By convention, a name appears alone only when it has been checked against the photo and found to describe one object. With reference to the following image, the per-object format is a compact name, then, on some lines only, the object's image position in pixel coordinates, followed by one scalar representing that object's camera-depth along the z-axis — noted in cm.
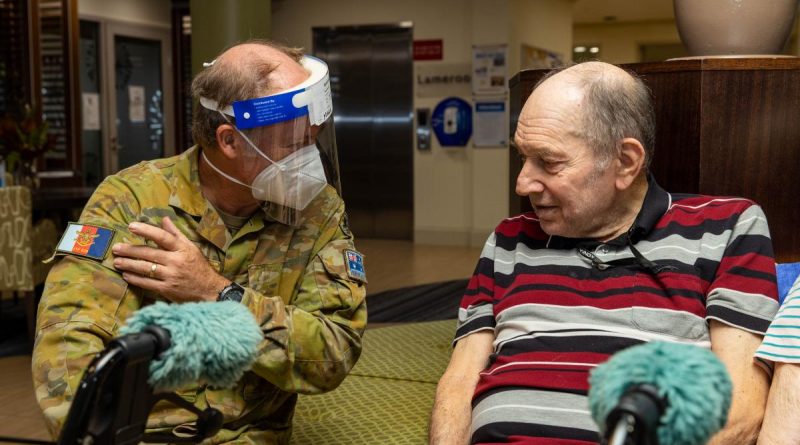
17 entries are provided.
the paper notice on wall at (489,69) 870
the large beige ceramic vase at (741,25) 227
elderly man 155
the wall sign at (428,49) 902
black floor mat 558
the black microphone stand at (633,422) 72
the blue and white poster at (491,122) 882
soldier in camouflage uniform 156
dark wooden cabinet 217
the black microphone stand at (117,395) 86
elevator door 927
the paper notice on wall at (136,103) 1018
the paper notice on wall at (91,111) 948
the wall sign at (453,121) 898
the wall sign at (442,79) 898
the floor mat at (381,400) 228
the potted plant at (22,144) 555
